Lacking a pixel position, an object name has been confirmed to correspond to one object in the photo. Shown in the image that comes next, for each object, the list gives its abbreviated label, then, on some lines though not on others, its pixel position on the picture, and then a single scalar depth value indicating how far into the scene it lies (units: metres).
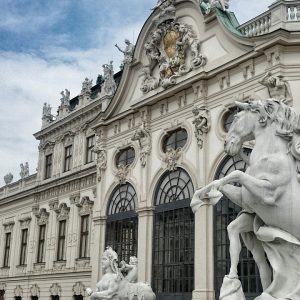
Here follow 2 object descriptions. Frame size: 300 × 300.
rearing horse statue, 5.74
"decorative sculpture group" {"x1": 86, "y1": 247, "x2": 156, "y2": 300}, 11.86
